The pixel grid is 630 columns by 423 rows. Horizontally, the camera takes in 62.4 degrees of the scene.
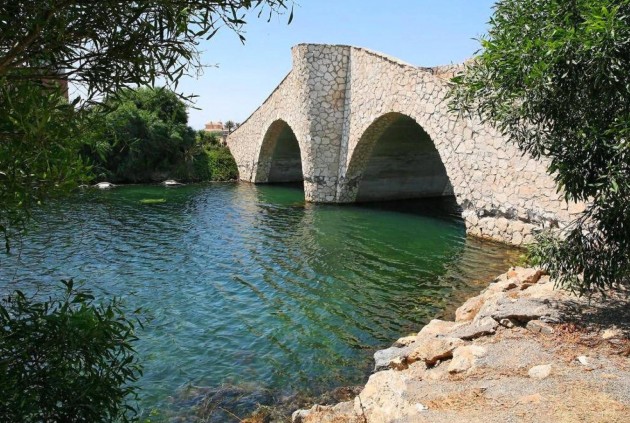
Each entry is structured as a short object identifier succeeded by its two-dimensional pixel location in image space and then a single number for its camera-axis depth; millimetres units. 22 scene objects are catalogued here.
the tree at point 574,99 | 4848
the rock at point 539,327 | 5875
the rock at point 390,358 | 6174
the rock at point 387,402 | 4441
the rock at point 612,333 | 5531
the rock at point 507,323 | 6234
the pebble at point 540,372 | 4820
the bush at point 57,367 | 3008
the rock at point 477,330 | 6180
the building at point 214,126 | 54569
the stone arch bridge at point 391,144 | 13594
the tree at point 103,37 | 2650
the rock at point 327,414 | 4934
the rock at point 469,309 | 7957
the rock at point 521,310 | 6227
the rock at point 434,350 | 5695
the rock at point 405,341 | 7258
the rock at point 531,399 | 4312
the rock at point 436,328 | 7143
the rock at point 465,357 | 5258
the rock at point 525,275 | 8109
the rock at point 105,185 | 27195
